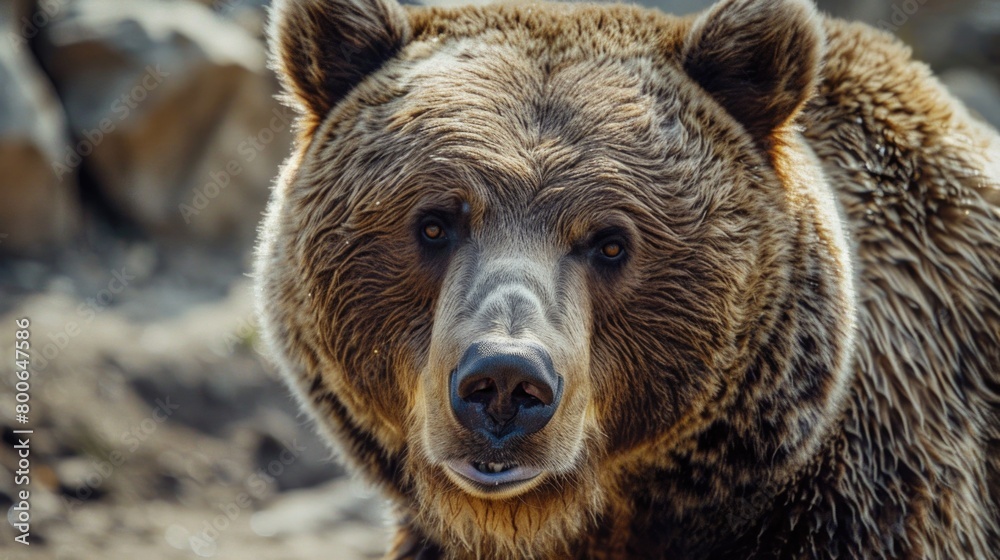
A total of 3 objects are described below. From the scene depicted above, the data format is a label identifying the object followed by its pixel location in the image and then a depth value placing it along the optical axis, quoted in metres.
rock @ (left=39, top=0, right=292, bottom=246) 20.86
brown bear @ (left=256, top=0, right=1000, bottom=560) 7.09
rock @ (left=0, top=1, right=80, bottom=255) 18.91
